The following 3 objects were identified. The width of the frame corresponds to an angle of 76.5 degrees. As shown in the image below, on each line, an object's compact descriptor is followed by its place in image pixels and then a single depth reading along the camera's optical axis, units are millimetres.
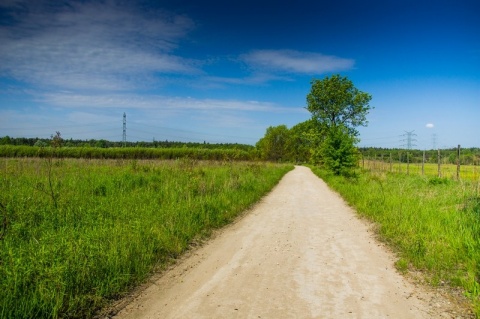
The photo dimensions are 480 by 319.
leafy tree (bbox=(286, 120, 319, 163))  85438
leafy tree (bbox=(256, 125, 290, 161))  83312
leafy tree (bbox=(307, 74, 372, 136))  45375
